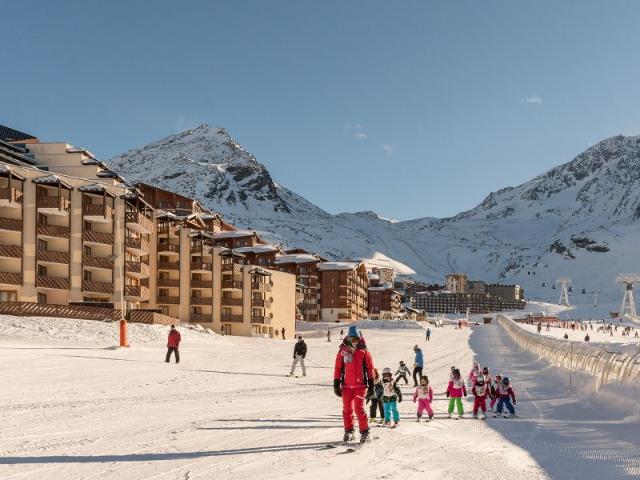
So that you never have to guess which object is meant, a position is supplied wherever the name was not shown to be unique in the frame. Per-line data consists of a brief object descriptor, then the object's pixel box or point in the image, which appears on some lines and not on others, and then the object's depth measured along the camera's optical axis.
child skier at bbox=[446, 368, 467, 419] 15.37
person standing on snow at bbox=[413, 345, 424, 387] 25.00
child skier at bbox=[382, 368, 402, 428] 13.21
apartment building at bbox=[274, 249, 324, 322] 110.78
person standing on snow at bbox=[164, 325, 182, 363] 27.09
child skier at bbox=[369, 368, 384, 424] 13.46
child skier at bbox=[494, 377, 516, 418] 15.95
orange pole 31.84
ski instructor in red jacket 10.34
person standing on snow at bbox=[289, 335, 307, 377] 25.39
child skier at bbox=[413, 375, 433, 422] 14.41
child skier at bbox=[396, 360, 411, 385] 21.48
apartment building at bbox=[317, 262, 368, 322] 118.12
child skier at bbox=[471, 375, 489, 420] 15.68
